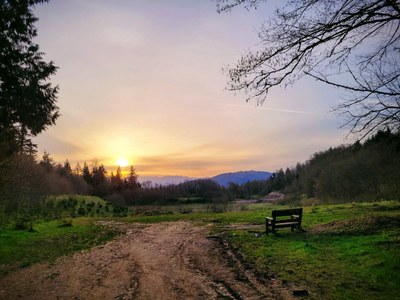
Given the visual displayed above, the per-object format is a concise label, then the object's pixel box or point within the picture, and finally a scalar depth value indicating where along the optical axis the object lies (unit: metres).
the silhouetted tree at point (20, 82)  14.45
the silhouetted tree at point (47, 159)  76.97
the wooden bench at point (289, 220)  16.46
